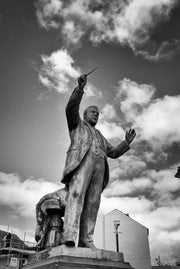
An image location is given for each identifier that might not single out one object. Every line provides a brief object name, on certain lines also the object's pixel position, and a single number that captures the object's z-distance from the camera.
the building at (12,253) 31.06
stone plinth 3.78
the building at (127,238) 34.92
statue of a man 4.65
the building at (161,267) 36.48
